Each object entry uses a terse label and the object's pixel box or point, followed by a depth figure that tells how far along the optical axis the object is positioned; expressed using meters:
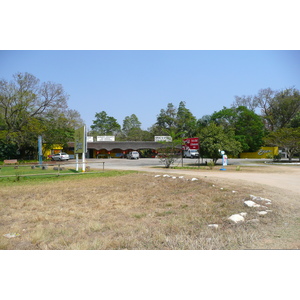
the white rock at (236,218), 3.90
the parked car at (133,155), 30.47
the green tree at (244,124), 33.69
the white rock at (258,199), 5.08
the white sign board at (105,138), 30.98
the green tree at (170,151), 17.08
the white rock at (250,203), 4.72
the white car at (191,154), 33.91
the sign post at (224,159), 15.44
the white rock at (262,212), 4.14
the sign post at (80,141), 12.79
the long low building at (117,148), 30.84
